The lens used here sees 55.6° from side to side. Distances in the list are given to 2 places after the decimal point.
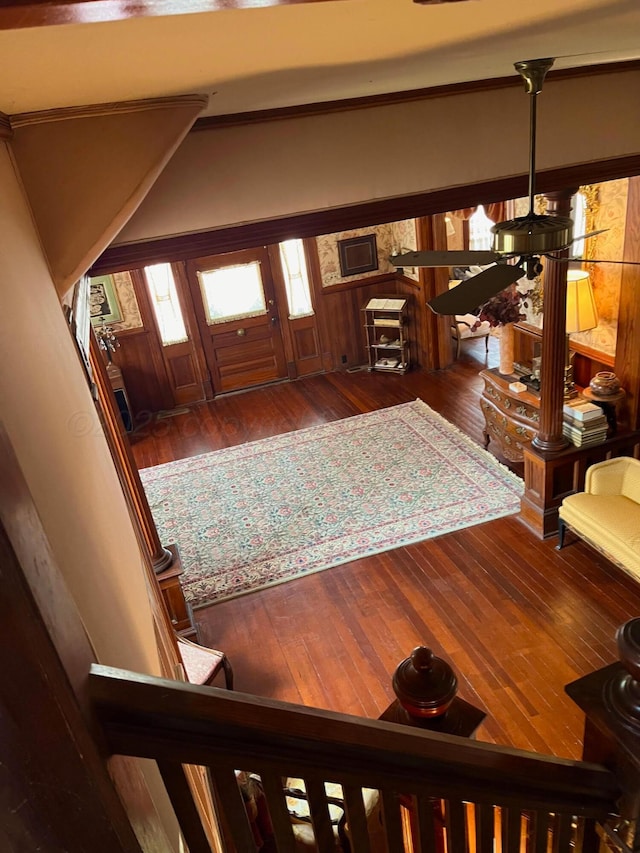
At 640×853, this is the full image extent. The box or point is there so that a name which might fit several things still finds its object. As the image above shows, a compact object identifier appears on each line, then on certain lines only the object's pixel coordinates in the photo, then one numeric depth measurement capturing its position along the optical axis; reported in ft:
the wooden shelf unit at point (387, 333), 24.84
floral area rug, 15.17
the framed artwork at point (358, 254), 25.15
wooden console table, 15.80
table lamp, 13.24
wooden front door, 24.21
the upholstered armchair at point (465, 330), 25.40
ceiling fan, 5.98
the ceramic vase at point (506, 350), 17.28
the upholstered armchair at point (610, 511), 12.14
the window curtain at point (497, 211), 18.04
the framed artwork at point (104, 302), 22.74
